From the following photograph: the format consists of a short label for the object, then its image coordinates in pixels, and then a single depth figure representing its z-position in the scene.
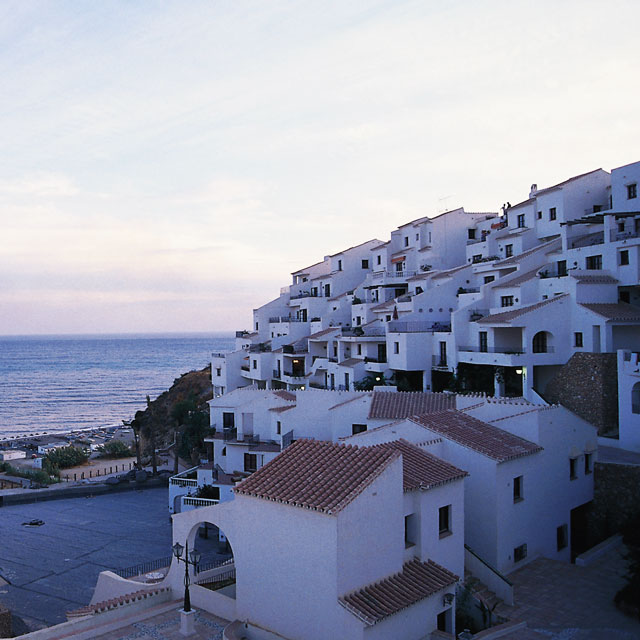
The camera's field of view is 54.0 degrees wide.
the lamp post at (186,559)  14.47
